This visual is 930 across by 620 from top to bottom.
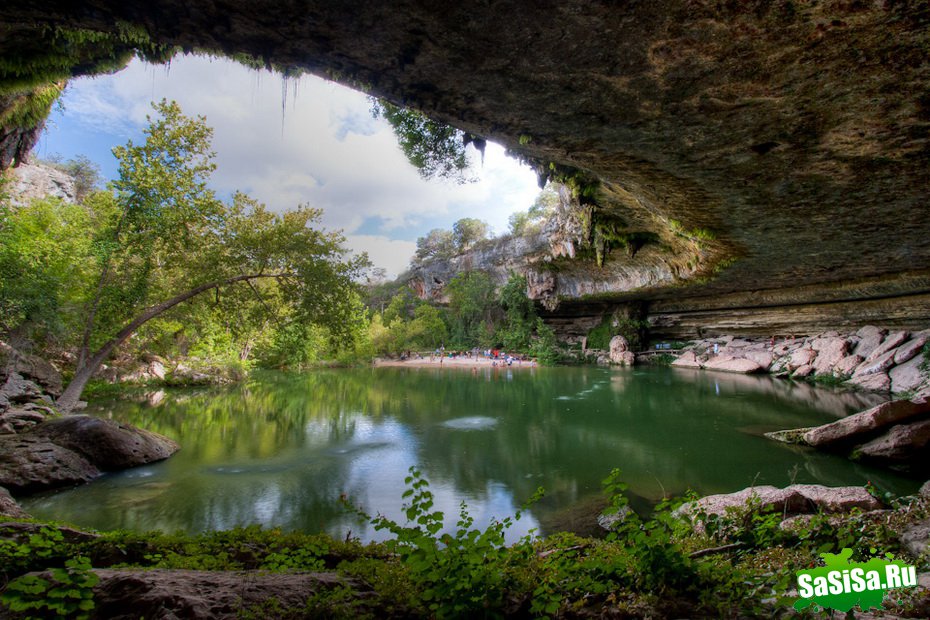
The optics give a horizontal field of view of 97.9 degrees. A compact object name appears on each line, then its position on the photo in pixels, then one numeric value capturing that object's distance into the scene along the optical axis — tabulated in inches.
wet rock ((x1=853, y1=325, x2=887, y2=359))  614.9
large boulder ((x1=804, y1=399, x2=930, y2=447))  259.1
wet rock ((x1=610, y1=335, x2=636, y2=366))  971.3
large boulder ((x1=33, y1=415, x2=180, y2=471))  281.0
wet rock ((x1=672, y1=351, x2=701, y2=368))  896.7
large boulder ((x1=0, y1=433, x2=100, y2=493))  238.7
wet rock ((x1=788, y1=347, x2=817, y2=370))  686.5
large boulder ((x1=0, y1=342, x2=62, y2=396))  362.7
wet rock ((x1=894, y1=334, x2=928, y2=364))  519.7
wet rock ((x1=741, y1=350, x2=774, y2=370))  765.3
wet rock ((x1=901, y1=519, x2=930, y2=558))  113.5
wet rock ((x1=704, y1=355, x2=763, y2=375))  756.6
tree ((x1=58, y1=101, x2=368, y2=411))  408.8
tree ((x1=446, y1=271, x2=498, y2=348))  1381.6
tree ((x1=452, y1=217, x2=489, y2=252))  1786.4
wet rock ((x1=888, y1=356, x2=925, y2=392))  466.0
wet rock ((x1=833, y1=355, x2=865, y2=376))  596.2
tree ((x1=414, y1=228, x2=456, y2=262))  1831.9
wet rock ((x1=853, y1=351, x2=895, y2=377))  540.4
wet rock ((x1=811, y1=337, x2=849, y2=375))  635.5
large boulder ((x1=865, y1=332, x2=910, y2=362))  570.9
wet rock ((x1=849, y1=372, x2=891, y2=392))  504.4
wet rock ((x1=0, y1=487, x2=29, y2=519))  173.1
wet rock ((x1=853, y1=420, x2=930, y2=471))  243.9
